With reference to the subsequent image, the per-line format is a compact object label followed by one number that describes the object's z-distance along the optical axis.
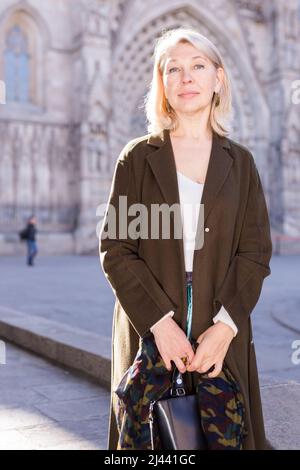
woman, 2.87
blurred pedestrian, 19.46
